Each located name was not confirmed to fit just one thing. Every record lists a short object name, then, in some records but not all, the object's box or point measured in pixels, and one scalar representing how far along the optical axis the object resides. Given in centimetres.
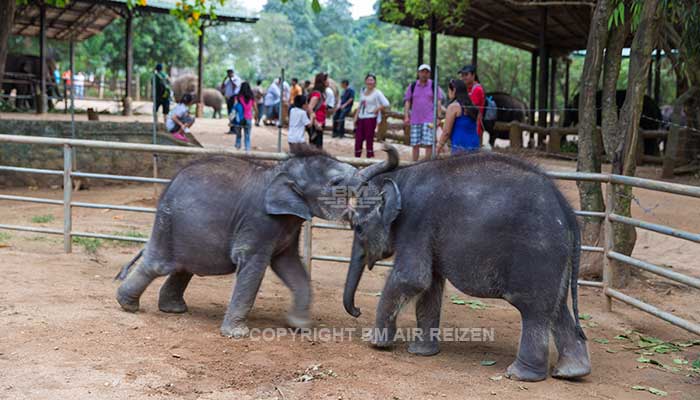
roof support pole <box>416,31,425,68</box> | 1853
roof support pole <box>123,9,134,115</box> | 2256
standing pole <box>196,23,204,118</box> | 2525
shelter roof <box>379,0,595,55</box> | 1672
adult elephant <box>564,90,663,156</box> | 1725
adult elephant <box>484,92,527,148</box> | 1933
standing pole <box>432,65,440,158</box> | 991
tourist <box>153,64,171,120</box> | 1884
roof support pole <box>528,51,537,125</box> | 2269
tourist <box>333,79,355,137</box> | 1950
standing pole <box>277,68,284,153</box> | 1217
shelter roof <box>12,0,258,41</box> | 2296
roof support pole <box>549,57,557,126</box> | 2512
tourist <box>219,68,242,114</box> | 1997
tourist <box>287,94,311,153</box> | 1200
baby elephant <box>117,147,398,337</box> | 539
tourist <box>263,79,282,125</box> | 2344
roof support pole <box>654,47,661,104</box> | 2105
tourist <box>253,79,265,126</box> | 2611
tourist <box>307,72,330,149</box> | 1392
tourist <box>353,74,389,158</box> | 1304
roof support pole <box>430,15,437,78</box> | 1730
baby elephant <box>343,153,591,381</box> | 475
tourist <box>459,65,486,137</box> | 955
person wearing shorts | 1176
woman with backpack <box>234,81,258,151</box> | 1495
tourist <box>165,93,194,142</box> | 1348
